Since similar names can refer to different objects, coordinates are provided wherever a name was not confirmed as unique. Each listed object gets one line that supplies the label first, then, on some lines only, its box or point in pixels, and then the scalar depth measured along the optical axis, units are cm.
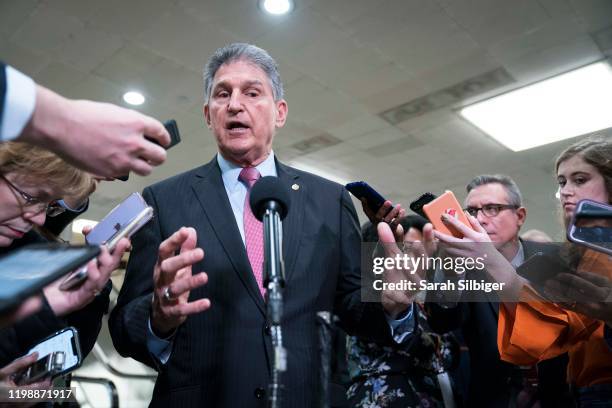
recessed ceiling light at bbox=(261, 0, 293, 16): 321
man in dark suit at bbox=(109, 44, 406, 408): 108
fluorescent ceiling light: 424
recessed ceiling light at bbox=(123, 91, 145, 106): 446
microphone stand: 64
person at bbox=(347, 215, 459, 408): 169
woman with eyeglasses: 102
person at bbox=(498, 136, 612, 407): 117
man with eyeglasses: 158
